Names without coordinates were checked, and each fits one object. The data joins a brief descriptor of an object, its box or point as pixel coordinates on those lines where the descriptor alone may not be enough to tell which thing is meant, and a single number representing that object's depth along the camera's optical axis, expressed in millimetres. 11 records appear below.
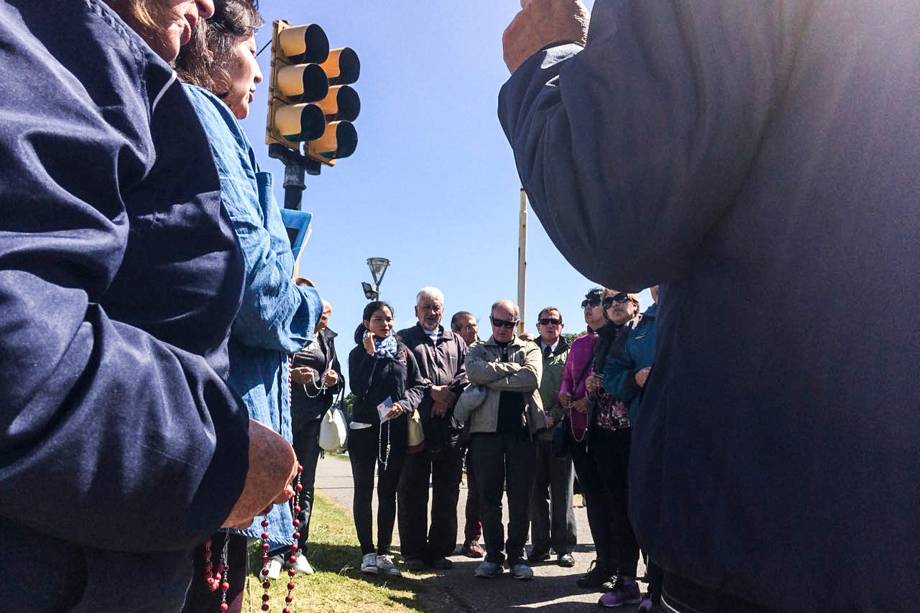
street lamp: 12914
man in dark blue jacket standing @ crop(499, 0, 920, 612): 853
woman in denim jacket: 1480
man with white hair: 6270
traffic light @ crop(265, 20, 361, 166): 5691
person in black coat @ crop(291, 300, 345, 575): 5809
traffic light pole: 5816
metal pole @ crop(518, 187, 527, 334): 14727
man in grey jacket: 5836
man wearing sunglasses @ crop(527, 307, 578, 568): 6414
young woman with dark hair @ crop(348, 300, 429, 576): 5938
